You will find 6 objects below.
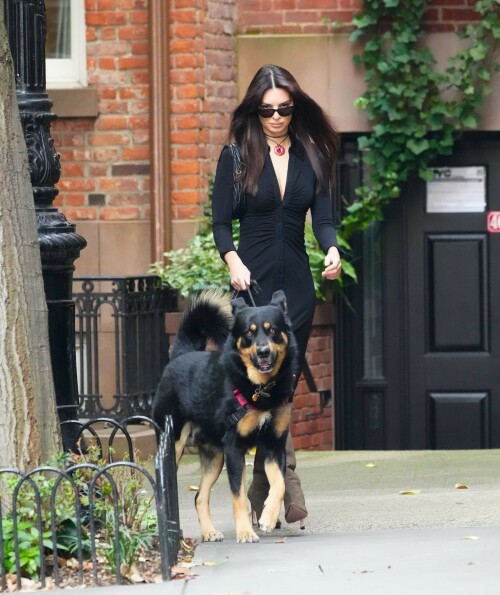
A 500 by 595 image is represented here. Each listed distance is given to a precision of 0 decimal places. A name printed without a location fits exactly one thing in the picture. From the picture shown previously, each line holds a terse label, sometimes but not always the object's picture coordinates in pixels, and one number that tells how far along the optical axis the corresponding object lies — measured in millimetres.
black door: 22281
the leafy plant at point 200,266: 19812
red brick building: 21031
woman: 13422
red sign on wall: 22250
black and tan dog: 12469
